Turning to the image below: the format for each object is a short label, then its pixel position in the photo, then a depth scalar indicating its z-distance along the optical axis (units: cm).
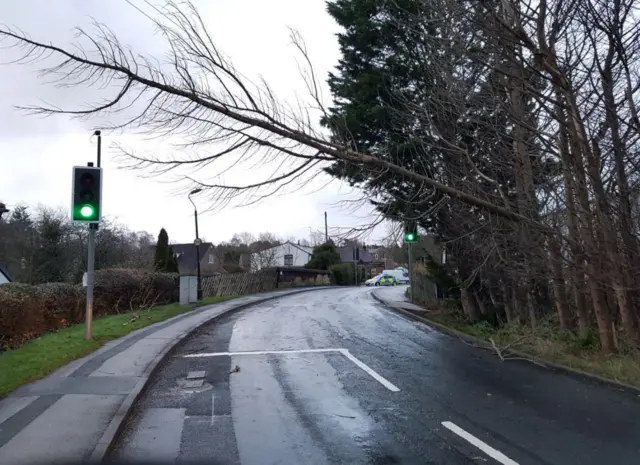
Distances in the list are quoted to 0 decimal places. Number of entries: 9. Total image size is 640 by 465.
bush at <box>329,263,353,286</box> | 5584
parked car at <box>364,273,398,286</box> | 5606
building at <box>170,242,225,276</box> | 7701
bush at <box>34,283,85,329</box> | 1509
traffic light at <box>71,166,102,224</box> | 1188
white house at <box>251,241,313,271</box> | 9662
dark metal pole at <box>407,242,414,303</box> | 2234
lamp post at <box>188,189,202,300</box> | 2704
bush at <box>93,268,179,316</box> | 2006
